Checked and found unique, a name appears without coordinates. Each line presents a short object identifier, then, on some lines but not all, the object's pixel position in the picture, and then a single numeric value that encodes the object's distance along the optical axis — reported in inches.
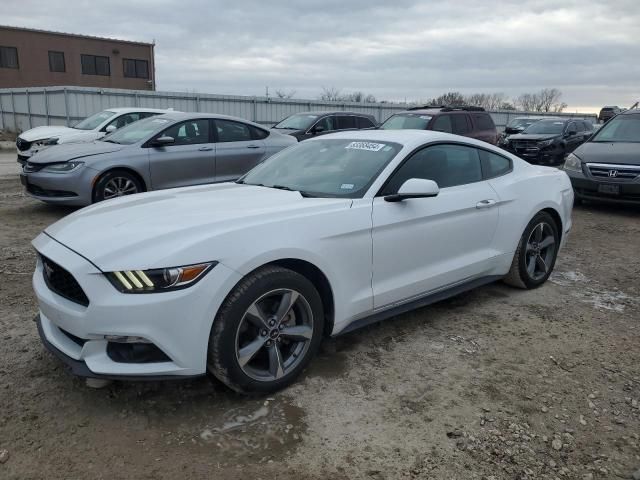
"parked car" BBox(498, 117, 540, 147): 729.7
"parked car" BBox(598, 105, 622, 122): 1589.6
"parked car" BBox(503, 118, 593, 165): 627.6
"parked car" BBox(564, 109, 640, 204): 333.4
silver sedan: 287.4
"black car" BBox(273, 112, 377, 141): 510.8
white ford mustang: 106.3
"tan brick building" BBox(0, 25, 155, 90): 1710.1
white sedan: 457.2
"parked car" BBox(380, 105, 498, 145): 472.1
